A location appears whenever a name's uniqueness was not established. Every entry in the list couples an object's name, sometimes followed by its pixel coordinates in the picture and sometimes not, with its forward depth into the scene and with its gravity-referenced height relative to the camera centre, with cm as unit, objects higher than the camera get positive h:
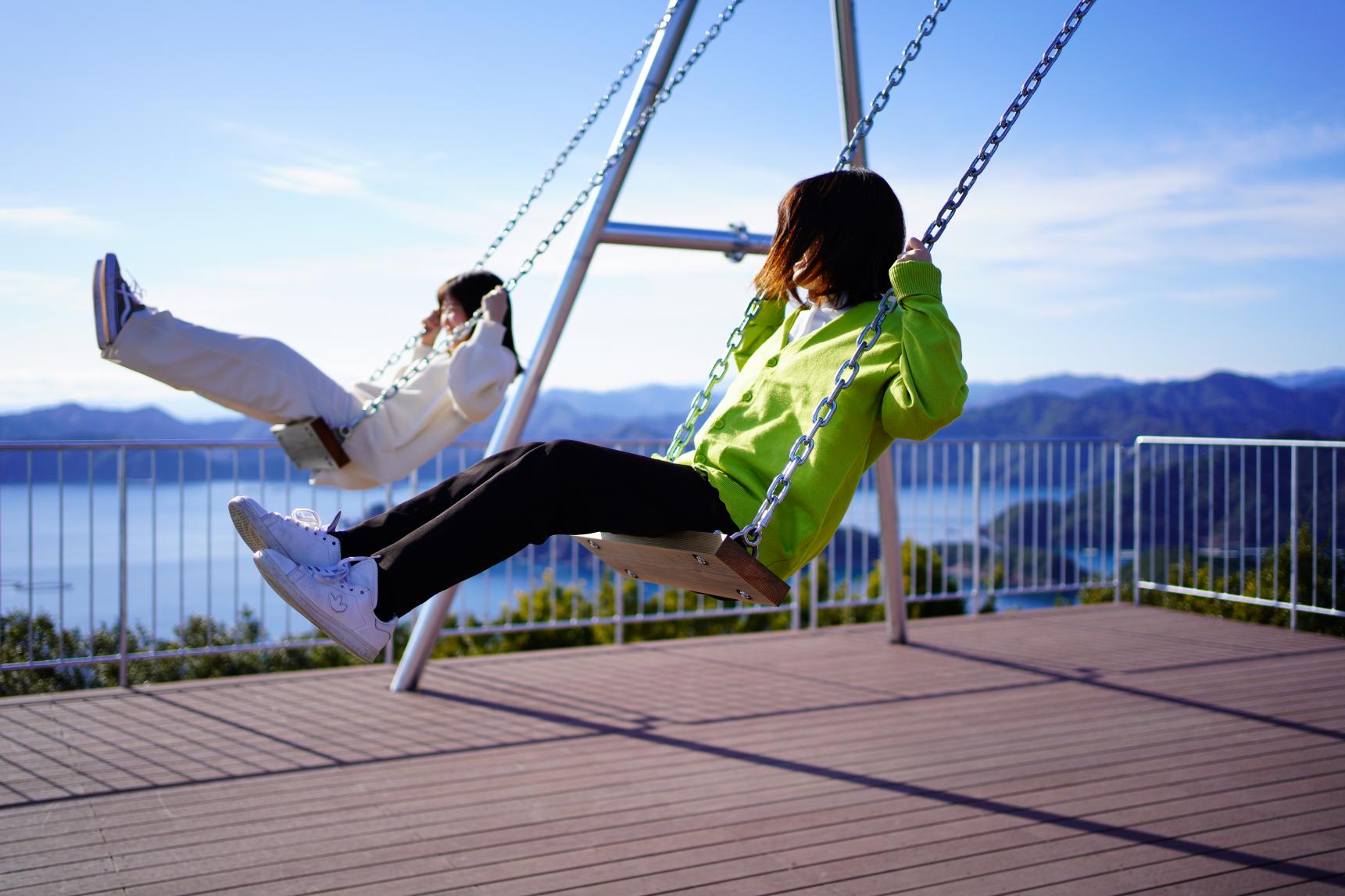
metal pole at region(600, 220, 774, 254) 393 +82
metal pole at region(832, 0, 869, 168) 407 +151
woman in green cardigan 180 -1
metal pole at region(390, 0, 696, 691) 379 +76
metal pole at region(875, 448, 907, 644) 459 -41
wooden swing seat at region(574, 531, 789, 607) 184 -19
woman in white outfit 286 +25
